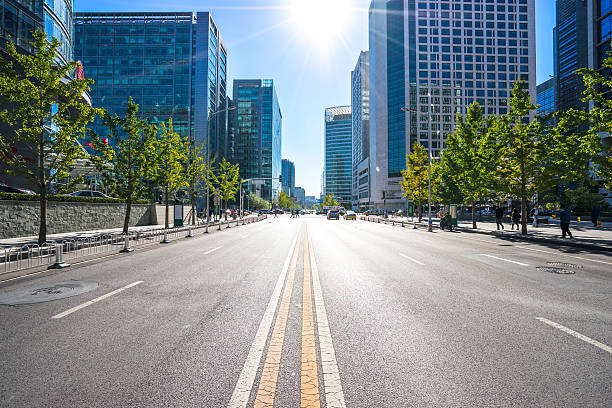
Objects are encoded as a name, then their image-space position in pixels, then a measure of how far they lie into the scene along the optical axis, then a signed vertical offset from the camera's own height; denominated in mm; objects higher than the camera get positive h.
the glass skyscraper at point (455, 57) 105938 +49665
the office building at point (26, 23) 27172 +17419
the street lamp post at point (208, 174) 39394 +4259
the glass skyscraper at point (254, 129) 149250 +37060
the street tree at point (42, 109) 14305 +4523
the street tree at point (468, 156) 30062 +5209
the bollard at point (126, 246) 13580 -1680
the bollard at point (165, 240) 17688 -1855
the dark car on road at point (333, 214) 61156 -1232
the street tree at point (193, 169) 35450 +4224
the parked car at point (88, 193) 28862 +1273
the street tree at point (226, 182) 53481 +4472
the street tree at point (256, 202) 115588 +1992
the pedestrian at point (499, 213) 28047 -457
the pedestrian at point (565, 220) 18578 -701
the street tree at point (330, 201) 178212 +3645
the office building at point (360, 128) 153512 +41262
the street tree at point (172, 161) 28484 +4282
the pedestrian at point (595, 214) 28875 -548
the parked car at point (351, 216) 57750 -1518
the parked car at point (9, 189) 21230 +1195
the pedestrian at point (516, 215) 26828 -603
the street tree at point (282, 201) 166350 +3399
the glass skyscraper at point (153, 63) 87625 +39872
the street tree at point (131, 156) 22000 +3531
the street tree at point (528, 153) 20000 +3641
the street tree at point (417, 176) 48631 +4854
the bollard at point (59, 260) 9781 -1640
